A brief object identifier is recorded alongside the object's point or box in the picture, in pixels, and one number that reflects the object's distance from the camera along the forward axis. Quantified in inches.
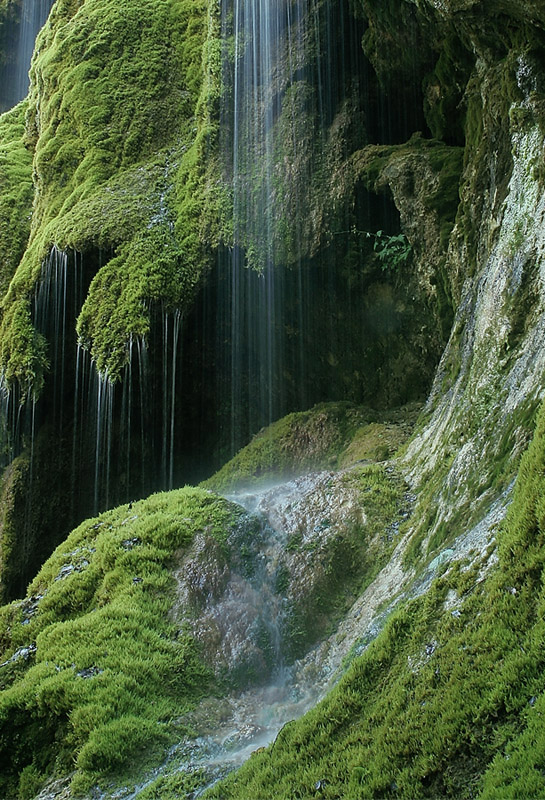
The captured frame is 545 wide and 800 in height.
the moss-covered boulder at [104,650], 206.5
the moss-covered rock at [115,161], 498.0
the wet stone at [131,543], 297.3
